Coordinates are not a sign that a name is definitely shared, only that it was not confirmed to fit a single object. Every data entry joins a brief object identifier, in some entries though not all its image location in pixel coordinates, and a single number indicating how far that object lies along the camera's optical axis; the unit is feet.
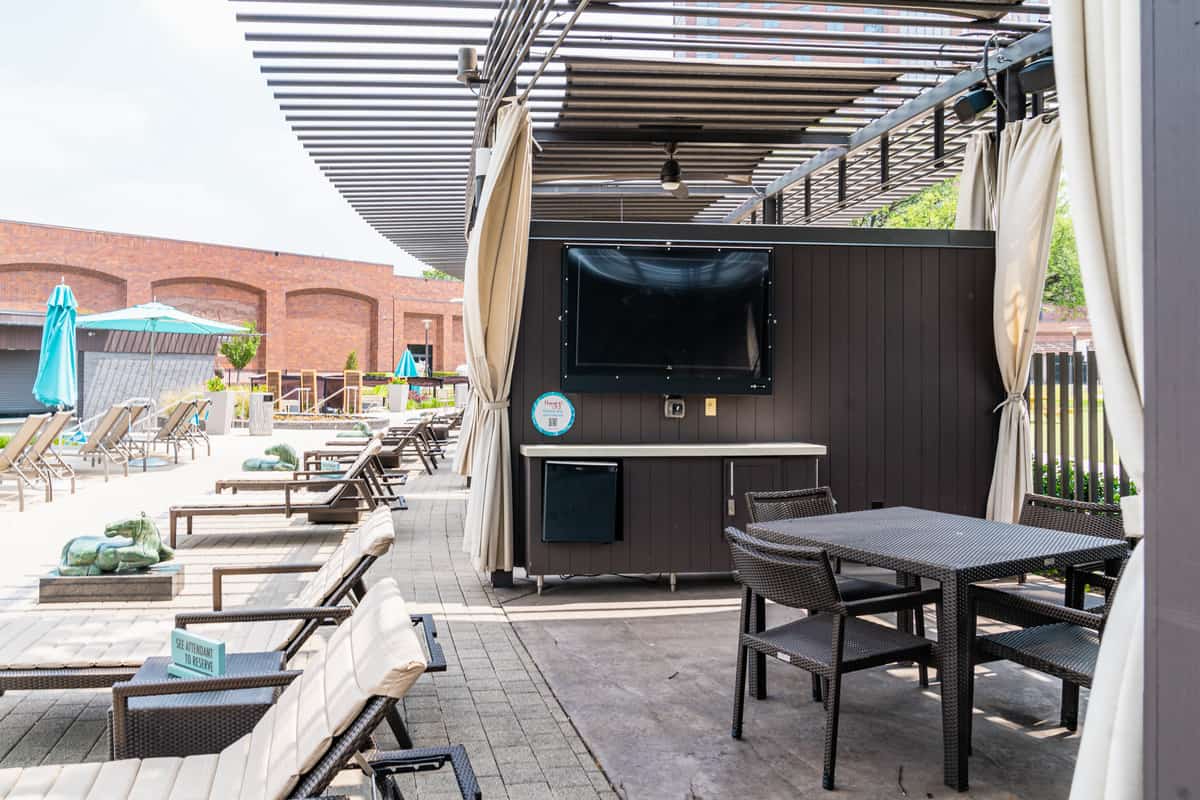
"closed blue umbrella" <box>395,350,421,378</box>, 83.30
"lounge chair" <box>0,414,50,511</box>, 31.63
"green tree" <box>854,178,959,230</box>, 92.79
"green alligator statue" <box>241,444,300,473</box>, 32.50
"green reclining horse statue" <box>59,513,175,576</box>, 15.84
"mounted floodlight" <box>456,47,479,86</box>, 19.81
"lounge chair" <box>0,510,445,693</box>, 10.80
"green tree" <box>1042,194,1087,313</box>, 94.38
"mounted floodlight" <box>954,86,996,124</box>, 22.95
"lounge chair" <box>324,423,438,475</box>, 35.01
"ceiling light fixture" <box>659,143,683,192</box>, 29.89
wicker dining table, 10.72
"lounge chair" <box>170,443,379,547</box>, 24.25
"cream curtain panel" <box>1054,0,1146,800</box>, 4.90
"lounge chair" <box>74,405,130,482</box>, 39.83
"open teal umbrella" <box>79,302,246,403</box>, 54.75
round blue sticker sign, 21.49
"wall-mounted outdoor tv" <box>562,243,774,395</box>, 21.35
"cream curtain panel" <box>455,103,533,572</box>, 20.70
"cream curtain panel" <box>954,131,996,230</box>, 23.52
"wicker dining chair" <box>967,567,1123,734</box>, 10.55
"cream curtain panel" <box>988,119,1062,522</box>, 21.45
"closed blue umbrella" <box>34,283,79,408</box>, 41.65
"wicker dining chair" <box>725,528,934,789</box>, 10.66
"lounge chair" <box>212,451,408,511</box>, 27.07
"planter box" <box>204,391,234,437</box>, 64.34
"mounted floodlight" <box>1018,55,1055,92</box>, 20.68
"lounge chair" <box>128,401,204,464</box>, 45.91
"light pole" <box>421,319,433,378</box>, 118.07
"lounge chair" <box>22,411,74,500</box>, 32.89
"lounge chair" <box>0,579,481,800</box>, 7.25
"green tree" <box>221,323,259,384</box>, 88.69
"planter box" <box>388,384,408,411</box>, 84.02
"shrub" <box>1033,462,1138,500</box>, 22.62
